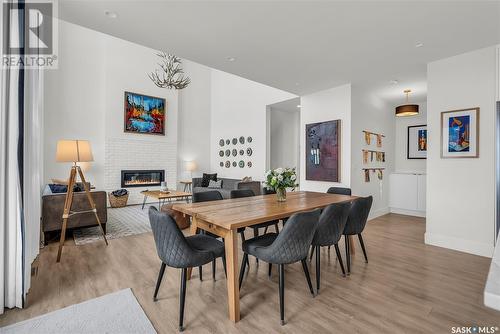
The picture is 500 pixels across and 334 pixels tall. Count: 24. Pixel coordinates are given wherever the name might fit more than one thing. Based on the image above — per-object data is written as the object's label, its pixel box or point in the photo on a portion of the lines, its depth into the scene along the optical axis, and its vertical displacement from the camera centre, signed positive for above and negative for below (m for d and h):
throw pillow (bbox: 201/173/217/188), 7.76 -0.43
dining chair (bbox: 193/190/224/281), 3.00 -0.40
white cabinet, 5.25 -0.61
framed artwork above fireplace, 6.99 +1.51
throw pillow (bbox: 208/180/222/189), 6.99 -0.56
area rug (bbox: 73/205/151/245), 3.83 -1.15
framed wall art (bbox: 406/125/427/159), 5.56 +0.58
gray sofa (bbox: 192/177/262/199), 5.68 -0.55
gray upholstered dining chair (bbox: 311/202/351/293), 2.25 -0.58
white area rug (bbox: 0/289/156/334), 1.72 -1.17
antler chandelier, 5.24 +1.84
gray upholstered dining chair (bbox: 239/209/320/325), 1.82 -0.62
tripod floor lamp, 2.88 +0.10
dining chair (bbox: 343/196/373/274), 2.68 -0.58
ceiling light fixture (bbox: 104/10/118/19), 2.35 +1.48
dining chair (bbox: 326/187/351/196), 3.65 -0.38
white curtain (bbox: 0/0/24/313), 1.82 -0.21
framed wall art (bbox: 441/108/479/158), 3.19 +0.46
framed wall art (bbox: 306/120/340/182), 4.66 +0.29
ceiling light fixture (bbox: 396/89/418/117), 4.64 +1.09
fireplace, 6.95 -0.40
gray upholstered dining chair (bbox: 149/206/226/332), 1.74 -0.62
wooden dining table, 1.84 -0.42
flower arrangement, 2.78 -0.17
